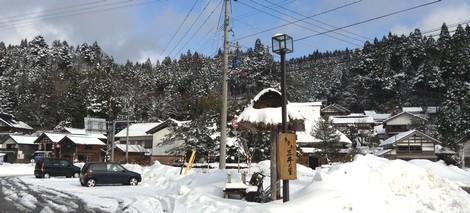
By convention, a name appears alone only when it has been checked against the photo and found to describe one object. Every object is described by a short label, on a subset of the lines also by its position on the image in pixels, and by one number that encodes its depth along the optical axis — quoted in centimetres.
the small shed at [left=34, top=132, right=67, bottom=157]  5747
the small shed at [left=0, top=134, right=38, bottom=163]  6406
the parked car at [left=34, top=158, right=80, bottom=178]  3069
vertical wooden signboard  1094
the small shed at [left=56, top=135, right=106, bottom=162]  5612
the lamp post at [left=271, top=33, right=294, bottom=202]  1069
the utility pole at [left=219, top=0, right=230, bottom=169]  2077
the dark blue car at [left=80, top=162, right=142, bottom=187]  2269
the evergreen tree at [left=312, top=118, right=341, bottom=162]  4009
